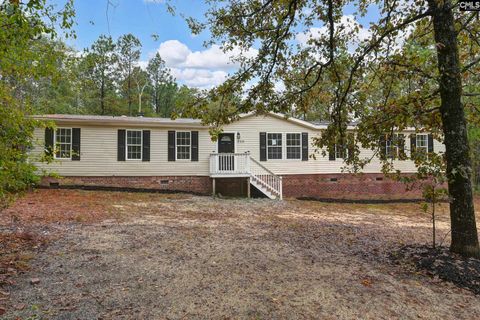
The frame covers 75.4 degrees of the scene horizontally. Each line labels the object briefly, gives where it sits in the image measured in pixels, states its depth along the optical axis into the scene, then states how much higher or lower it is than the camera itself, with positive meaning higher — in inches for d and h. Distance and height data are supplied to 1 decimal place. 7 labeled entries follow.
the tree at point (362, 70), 190.1 +71.0
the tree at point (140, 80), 1066.9 +315.5
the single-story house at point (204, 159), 510.0 +13.7
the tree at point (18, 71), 138.6 +54.3
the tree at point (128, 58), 1038.4 +380.1
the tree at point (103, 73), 960.3 +311.7
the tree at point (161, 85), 1188.5 +316.3
